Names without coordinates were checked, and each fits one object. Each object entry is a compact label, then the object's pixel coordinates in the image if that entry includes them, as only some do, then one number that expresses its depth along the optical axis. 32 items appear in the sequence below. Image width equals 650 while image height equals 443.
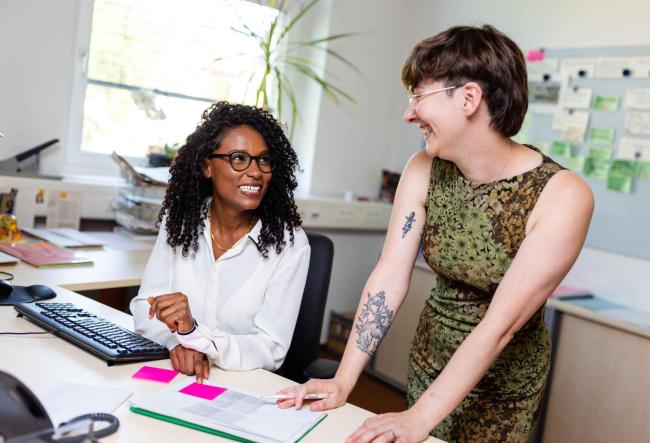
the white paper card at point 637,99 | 2.83
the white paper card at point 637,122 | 2.83
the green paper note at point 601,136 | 2.96
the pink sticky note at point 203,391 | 1.33
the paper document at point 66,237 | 2.52
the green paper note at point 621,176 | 2.89
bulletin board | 2.86
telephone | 0.96
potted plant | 3.54
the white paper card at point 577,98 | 3.06
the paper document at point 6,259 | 2.17
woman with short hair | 1.31
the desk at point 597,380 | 2.48
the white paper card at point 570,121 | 3.07
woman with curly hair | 1.74
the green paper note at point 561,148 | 3.14
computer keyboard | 1.47
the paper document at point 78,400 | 1.18
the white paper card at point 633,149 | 2.83
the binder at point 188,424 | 1.17
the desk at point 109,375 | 1.18
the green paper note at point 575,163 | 3.08
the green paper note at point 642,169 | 2.83
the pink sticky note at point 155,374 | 1.41
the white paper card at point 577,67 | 3.05
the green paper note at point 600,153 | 2.97
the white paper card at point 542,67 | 3.22
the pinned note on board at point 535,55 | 3.28
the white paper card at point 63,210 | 2.78
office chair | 1.87
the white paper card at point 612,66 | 2.92
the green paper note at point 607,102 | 2.95
